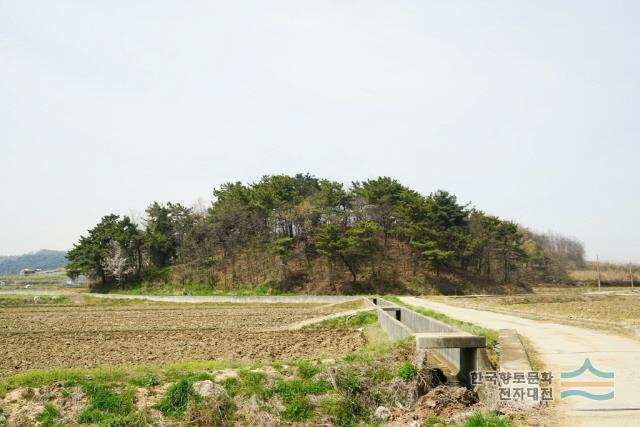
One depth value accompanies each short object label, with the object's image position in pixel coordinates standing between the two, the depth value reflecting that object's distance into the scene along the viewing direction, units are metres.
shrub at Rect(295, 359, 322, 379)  8.43
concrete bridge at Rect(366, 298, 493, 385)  8.77
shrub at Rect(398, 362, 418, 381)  8.48
